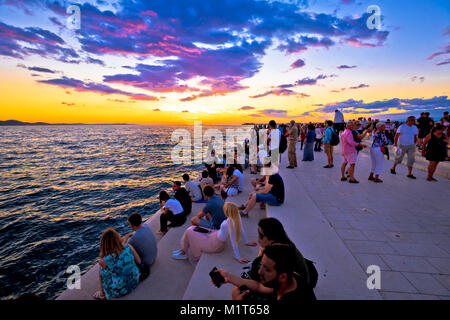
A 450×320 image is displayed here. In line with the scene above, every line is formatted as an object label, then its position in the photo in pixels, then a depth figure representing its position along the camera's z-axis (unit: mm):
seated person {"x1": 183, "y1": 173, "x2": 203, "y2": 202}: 7859
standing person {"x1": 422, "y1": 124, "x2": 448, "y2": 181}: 7146
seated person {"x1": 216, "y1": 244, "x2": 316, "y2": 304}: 1658
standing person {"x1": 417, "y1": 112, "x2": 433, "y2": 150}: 10922
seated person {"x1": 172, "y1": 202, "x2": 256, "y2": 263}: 3783
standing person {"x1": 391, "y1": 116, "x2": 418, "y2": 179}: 7970
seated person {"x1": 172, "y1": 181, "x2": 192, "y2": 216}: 6559
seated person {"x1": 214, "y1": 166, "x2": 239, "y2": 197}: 7965
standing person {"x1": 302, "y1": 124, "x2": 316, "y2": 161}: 11734
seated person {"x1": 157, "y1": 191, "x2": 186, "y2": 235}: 5906
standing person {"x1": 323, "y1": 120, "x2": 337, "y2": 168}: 9336
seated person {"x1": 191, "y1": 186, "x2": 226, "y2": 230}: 4785
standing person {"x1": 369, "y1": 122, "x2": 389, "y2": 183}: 7324
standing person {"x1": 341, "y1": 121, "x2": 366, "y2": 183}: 7309
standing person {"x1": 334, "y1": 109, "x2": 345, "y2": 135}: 13828
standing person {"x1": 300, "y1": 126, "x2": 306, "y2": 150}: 17495
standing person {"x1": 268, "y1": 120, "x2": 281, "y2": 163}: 8391
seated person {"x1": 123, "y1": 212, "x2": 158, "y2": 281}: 3938
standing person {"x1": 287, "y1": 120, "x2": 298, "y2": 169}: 10135
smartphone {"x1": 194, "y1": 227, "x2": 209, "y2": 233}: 4129
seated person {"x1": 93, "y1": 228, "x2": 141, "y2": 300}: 3188
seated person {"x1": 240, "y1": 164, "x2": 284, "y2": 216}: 5258
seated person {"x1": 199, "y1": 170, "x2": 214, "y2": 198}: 8336
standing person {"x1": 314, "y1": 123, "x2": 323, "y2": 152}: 15461
